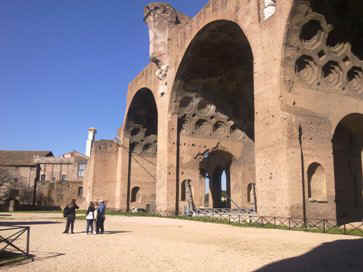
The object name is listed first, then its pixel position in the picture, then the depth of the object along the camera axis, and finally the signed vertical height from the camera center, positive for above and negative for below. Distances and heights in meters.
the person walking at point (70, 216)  11.22 -0.73
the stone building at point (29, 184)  41.09 +1.00
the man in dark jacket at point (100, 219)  11.05 -0.80
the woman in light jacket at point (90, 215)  11.16 -0.68
